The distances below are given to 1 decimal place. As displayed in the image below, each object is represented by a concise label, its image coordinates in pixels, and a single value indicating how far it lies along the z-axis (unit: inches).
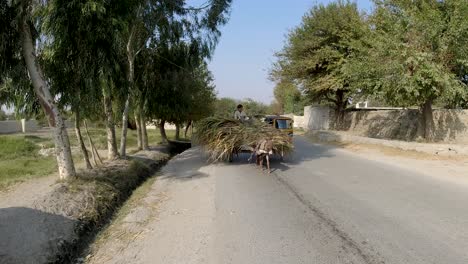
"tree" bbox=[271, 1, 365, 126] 1146.7
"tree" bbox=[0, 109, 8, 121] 2476.3
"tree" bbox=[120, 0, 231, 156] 671.1
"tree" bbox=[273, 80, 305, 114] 2928.2
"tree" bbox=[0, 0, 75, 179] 368.8
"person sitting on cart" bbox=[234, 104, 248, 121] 617.6
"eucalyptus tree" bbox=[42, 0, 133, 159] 370.6
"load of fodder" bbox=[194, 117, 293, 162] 539.8
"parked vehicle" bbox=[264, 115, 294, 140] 823.7
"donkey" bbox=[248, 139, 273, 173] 513.0
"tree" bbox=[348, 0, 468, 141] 697.0
